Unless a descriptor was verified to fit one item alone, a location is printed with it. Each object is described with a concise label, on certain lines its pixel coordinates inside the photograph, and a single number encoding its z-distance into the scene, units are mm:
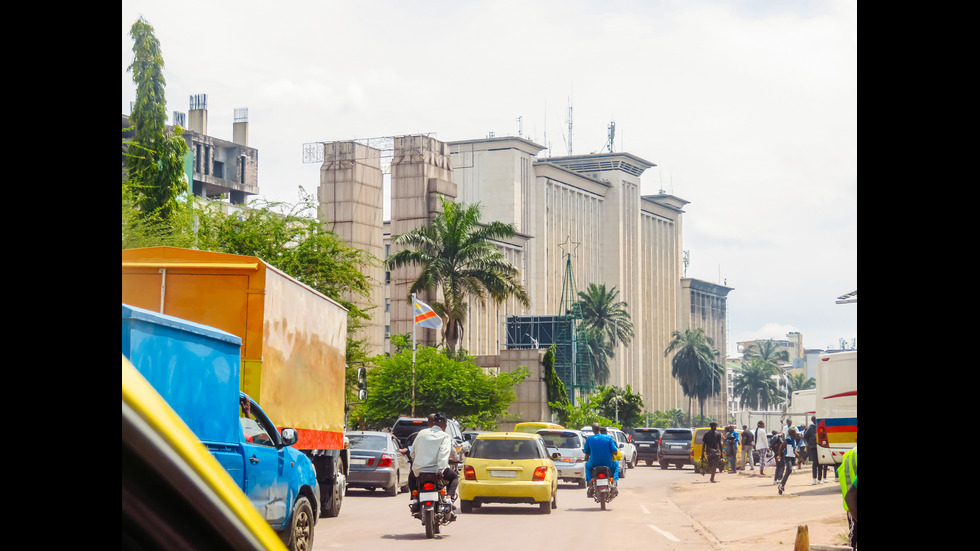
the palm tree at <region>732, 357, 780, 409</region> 155750
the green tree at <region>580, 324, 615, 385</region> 107681
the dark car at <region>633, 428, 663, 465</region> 50156
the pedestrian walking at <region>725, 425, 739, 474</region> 38500
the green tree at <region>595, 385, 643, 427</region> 89125
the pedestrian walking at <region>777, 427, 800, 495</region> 25953
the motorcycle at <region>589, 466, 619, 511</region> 21688
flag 43781
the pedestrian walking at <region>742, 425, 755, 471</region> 40350
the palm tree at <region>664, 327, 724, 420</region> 136625
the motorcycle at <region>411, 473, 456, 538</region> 15430
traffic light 24091
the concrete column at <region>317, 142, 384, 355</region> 76438
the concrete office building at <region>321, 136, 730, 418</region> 124250
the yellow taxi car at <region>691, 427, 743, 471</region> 41844
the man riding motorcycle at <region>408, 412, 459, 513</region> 15492
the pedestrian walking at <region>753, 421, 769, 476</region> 36184
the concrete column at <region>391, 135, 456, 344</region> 73812
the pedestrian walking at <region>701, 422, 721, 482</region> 32906
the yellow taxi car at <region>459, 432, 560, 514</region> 20234
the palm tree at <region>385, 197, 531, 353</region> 46781
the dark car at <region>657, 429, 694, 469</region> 46125
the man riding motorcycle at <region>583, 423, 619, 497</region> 22250
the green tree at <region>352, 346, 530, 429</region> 47594
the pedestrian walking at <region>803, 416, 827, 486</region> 29234
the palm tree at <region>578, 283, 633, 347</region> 108312
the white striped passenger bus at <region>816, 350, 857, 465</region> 24812
